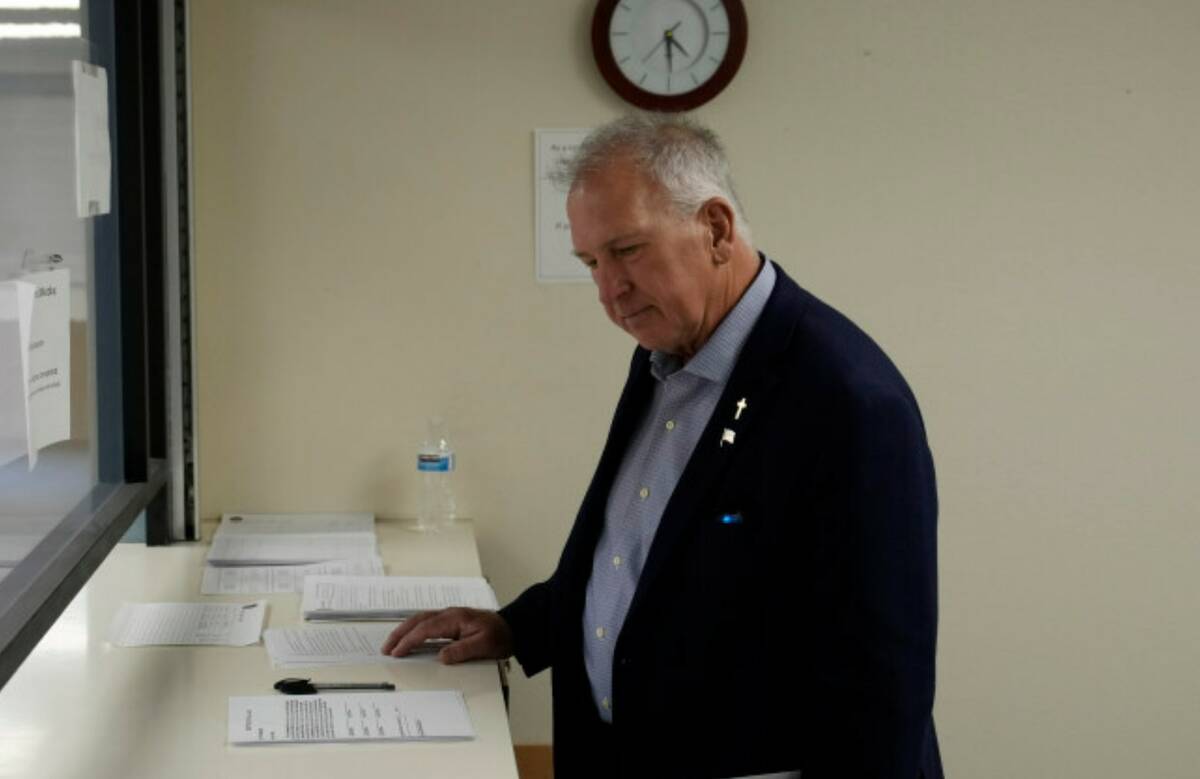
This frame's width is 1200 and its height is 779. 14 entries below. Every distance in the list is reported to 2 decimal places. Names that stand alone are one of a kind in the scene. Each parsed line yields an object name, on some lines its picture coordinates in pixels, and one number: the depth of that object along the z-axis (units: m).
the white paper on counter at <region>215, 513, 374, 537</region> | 3.35
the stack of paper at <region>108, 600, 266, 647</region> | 2.54
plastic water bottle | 3.47
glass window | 1.93
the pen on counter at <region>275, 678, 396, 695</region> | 2.27
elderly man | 1.84
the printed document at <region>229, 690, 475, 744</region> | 2.09
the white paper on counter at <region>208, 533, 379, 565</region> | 3.09
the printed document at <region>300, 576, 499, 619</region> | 2.69
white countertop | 1.99
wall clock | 3.39
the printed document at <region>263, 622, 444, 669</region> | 2.43
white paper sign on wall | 3.44
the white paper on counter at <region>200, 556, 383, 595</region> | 2.90
